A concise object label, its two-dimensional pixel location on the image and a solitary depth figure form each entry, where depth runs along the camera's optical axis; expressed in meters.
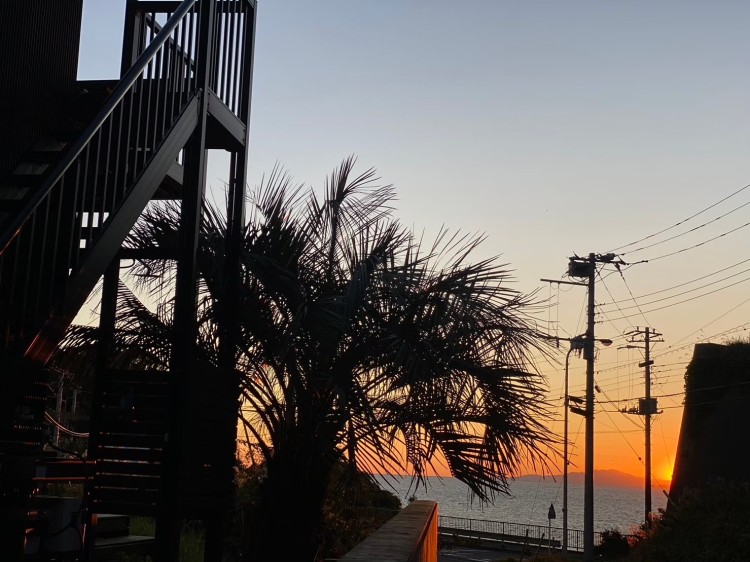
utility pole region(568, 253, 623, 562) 27.73
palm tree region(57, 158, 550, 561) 6.77
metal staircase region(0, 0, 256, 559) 4.40
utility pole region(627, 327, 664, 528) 42.12
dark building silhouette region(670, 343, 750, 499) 30.45
